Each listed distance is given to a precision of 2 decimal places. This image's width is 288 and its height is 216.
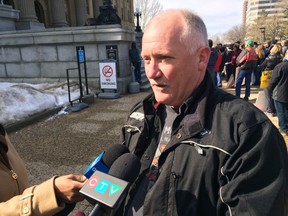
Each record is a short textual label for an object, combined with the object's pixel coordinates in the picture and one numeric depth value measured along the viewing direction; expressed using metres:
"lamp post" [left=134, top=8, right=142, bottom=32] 19.77
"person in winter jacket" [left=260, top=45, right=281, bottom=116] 7.03
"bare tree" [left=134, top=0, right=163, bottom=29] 45.72
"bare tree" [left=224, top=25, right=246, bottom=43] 87.04
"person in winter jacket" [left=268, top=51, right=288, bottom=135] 5.57
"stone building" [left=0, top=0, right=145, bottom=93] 10.77
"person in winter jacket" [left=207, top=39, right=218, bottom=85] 9.09
